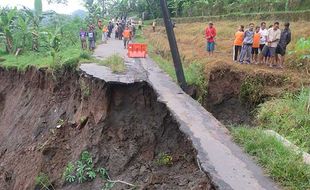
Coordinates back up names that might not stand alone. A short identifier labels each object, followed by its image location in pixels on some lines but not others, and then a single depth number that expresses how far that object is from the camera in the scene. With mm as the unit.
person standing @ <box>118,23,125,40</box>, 18717
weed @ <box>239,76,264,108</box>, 6850
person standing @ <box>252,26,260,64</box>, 8301
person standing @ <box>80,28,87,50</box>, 12575
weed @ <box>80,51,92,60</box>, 8664
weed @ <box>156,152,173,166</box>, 4422
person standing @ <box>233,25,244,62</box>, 8690
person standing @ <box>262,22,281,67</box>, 7707
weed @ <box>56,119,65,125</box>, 7053
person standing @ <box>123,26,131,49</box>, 13584
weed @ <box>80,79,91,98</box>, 6571
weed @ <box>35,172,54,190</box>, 5662
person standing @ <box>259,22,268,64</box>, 8225
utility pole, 7185
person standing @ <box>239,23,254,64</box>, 8306
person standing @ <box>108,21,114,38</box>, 19209
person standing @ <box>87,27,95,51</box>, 12375
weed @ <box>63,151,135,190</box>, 5031
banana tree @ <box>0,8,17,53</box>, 12060
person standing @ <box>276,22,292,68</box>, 7544
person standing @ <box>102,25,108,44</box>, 17091
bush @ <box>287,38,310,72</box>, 7430
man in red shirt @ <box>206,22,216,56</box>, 9652
